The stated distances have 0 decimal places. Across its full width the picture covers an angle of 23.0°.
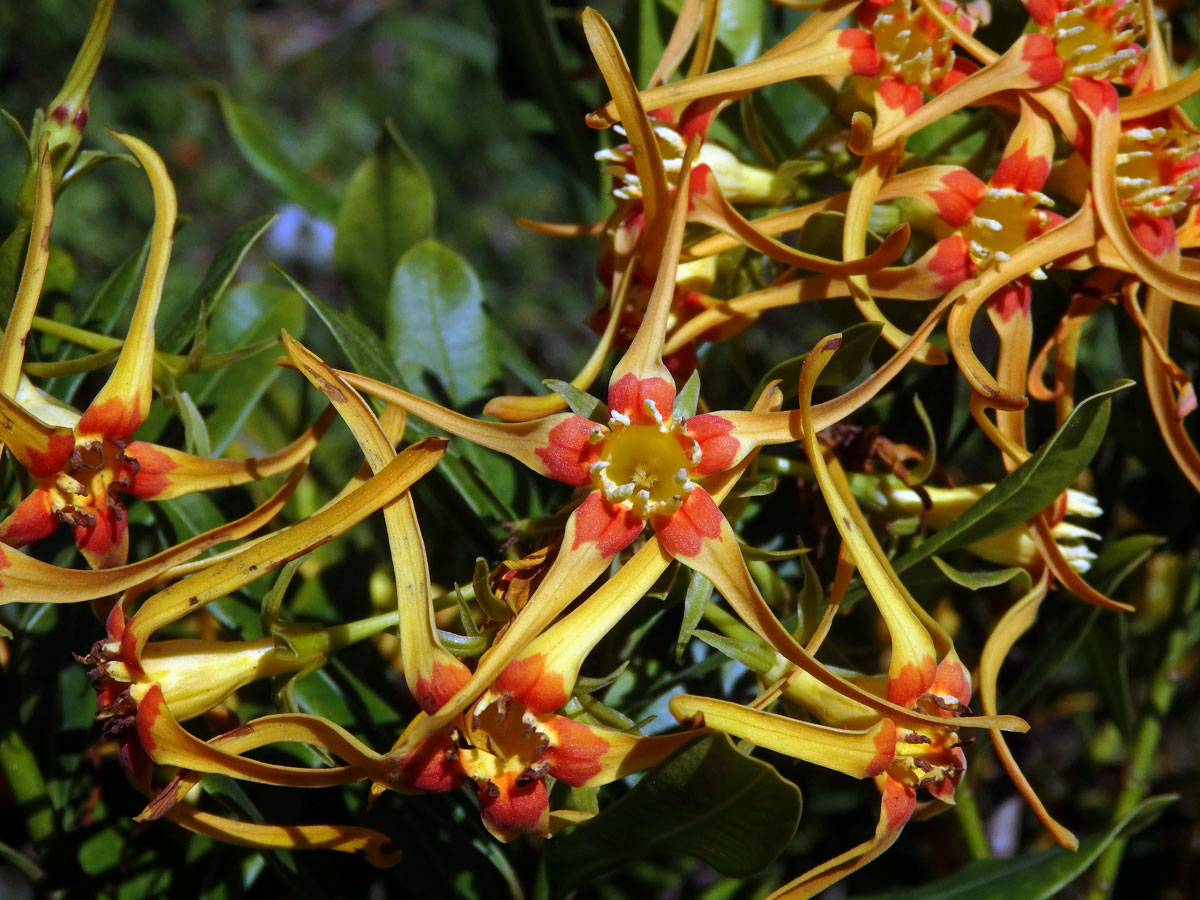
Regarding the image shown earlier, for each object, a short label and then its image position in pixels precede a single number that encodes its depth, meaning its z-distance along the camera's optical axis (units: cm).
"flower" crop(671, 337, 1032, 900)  27
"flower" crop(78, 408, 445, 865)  27
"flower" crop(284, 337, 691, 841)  26
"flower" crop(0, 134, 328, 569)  28
